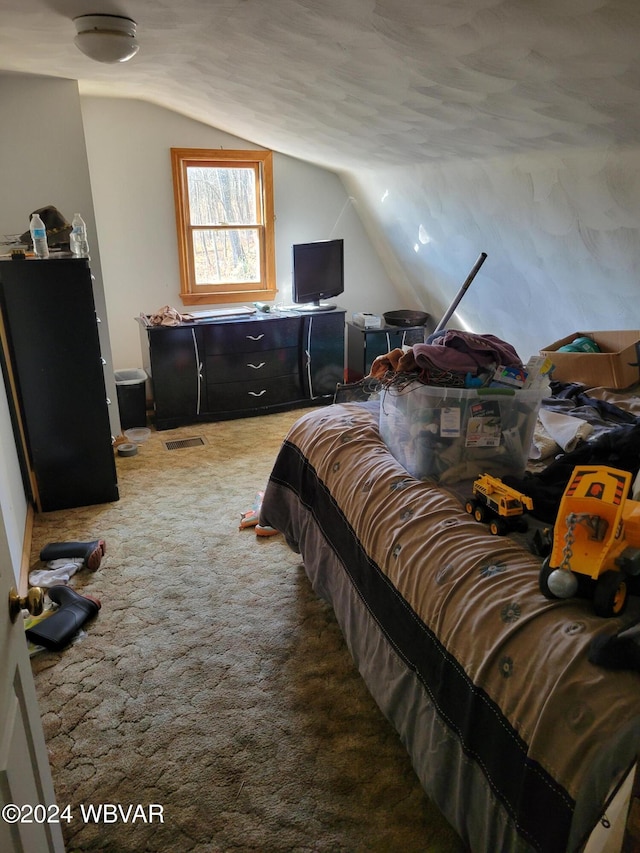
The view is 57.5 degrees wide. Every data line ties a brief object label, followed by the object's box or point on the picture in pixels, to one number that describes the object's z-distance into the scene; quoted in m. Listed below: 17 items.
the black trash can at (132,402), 4.18
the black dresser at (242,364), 4.20
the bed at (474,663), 1.04
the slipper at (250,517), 3.01
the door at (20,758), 0.91
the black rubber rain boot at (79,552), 2.63
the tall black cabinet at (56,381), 2.88
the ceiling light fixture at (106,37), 2.07
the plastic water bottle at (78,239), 3.07
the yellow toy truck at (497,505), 1.57
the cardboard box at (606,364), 2.65
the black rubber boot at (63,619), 2.14
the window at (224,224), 4.47
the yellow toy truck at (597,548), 1.20
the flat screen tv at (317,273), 4.58
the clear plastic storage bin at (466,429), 1.82
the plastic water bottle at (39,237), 2.86
